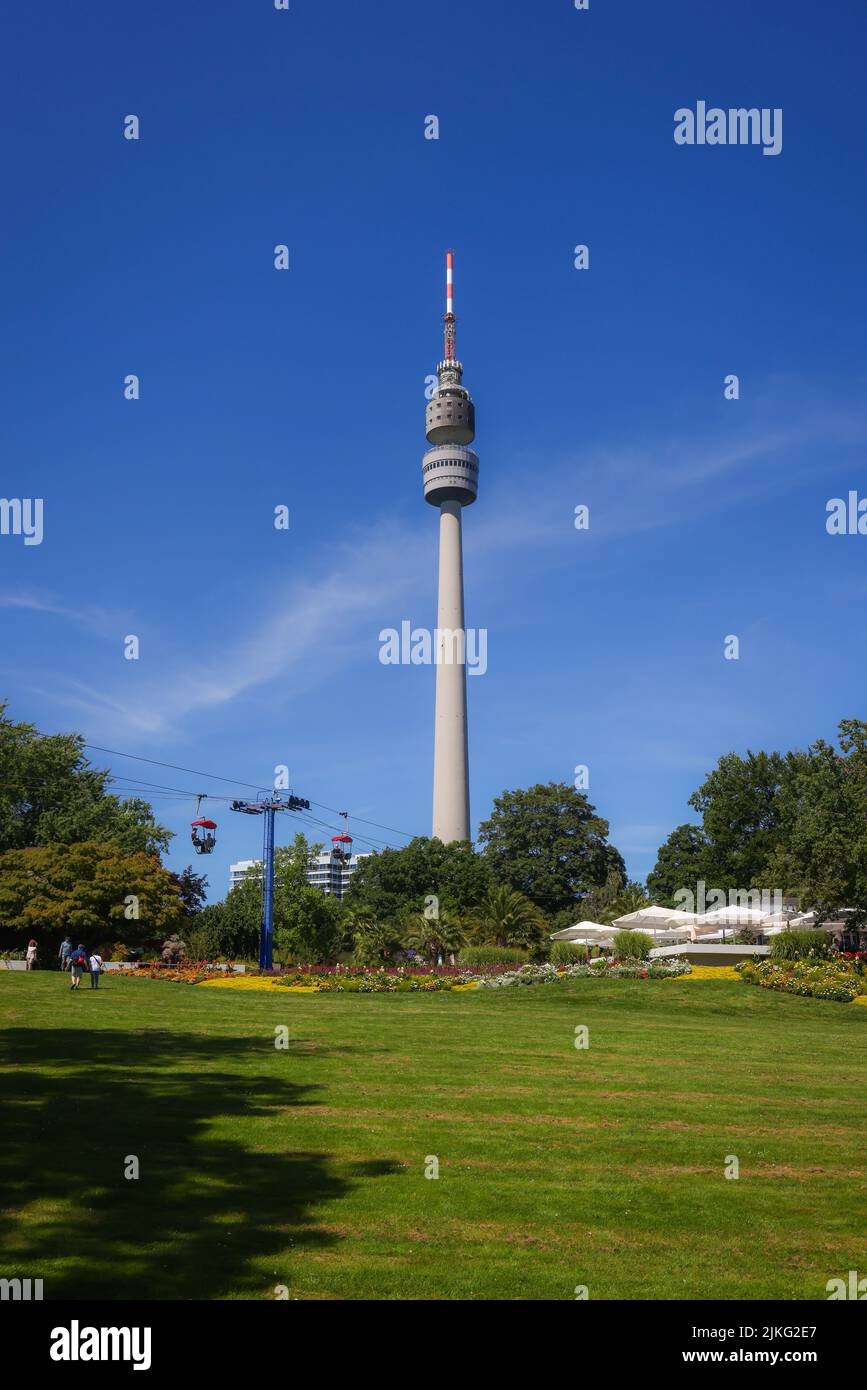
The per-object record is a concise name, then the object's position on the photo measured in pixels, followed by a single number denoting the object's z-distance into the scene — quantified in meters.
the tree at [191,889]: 71.56
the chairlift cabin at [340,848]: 60.03
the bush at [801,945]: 40.38
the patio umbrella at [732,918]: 49.97
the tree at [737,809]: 84.12
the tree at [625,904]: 67.78
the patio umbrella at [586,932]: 53.03
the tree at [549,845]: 92.50
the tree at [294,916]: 60.34
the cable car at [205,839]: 51.22
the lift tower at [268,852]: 52.88
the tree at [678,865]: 87.12
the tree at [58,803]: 66.56
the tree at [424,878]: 75.69
